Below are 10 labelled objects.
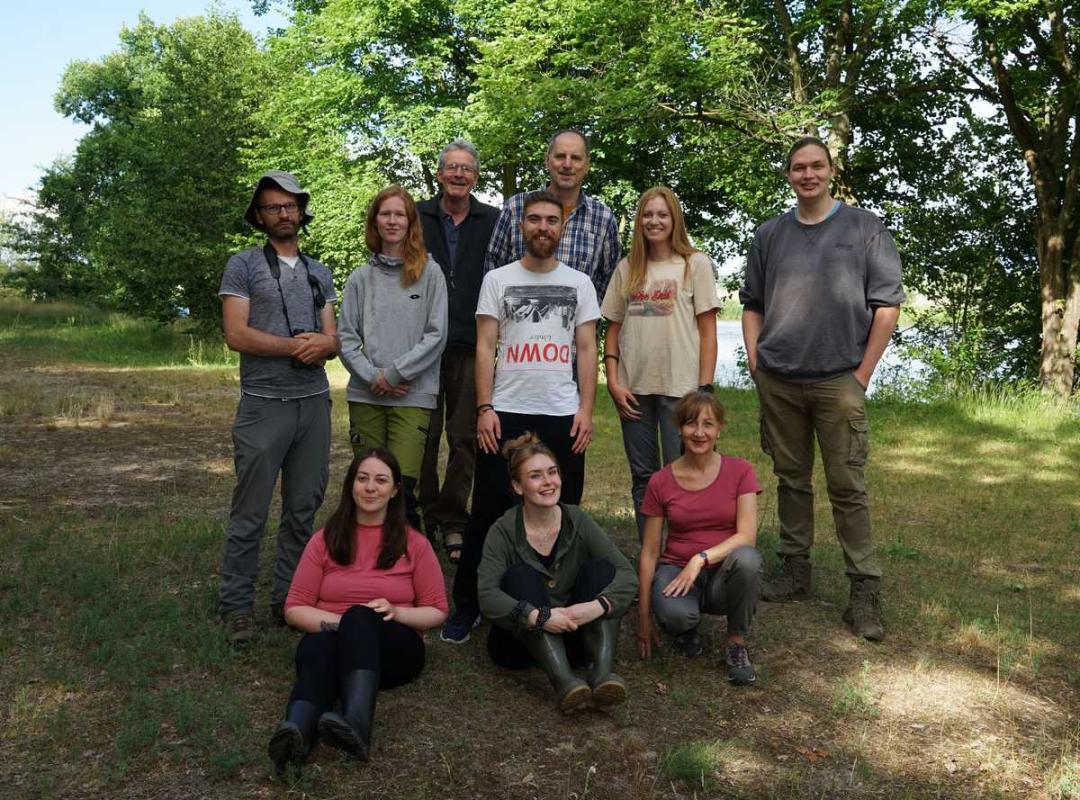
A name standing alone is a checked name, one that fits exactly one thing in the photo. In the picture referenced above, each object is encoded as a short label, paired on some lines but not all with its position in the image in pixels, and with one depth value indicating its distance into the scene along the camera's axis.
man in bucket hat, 4.50
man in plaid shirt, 4.94
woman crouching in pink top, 4.32
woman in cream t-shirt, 4.85
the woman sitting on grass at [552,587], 3.91
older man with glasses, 5.40
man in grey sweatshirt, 4.79
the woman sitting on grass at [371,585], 3.76
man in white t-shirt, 4.53
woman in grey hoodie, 4.84
